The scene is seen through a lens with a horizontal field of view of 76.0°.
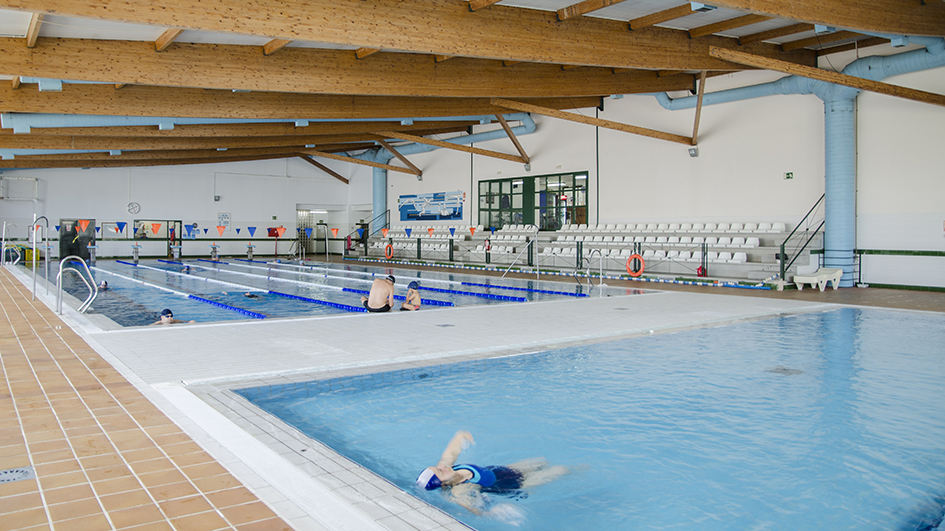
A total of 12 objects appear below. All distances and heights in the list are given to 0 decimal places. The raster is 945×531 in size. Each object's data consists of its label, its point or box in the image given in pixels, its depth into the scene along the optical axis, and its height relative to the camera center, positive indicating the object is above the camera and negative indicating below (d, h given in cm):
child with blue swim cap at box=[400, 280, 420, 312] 855 -79
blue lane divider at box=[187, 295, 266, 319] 926 -102
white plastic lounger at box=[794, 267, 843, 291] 1204 -62
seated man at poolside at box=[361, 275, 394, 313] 839 -70
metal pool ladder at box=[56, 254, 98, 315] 740 -65
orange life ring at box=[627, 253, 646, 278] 1466 -44
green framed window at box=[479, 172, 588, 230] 1897 +156
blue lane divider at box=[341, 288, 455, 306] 1088 -101
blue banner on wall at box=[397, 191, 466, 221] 2323 +165
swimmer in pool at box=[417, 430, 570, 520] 293 -120
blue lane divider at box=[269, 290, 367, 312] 995 -99
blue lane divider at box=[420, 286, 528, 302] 1111 -94
